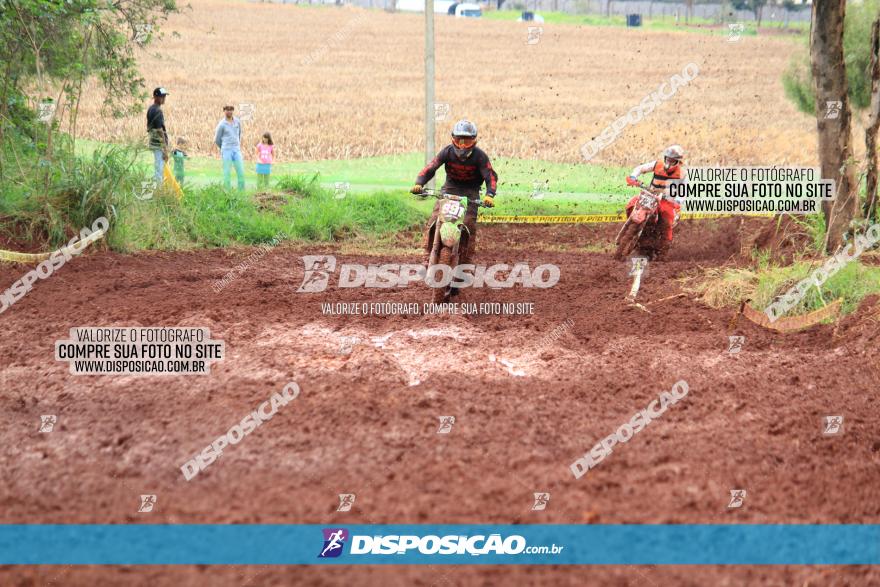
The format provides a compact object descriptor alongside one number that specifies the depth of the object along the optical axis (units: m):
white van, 62.16
